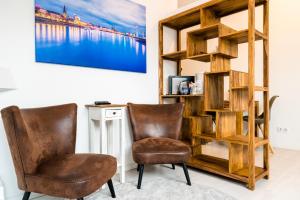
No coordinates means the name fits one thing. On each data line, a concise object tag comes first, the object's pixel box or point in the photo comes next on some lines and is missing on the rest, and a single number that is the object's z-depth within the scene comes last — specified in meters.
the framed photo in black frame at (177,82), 2.96
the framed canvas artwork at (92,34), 1.97
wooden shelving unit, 2.05
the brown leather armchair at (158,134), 2.04
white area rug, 1.88
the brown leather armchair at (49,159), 1.34
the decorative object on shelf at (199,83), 2.66
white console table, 2.06
